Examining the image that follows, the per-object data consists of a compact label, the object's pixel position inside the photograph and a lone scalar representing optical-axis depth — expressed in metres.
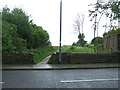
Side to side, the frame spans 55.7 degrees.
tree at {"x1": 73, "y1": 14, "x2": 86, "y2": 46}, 23.20
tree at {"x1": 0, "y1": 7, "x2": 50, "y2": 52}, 10.24
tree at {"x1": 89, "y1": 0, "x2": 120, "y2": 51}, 11.09
